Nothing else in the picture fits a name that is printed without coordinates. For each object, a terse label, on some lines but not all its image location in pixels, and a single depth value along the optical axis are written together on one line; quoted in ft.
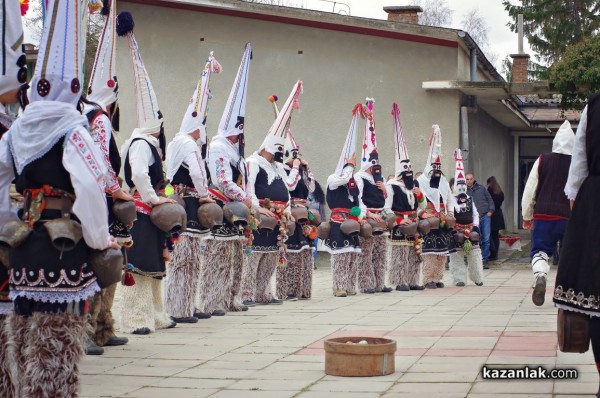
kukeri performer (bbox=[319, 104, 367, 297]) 50.16
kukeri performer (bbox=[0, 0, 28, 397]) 21.35
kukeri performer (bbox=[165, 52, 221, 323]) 37.17
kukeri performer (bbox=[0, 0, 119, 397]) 19.17
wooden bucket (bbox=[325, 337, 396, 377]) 25.55
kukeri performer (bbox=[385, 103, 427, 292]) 54.03
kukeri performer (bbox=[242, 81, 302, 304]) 44.34
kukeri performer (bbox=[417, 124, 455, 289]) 55.93
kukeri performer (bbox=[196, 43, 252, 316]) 40.01
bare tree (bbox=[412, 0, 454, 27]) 181.06
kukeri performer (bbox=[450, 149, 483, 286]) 57.41
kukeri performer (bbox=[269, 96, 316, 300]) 47.26
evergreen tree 137.49
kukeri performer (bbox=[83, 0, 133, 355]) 28.40
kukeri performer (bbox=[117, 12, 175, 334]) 33.53
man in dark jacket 70.54
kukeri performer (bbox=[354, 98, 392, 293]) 52.10
